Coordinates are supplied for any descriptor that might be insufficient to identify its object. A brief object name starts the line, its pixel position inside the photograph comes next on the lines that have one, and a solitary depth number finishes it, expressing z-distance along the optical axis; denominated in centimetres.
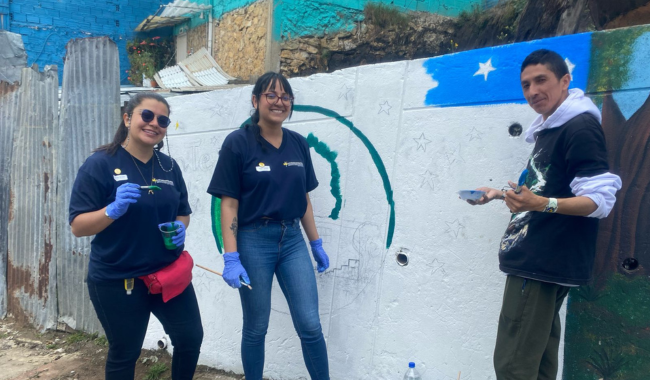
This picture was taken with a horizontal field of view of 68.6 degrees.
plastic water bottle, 261
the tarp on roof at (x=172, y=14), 975
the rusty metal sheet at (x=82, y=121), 413
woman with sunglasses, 229
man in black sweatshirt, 172
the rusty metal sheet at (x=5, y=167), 469
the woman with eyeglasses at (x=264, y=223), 251
